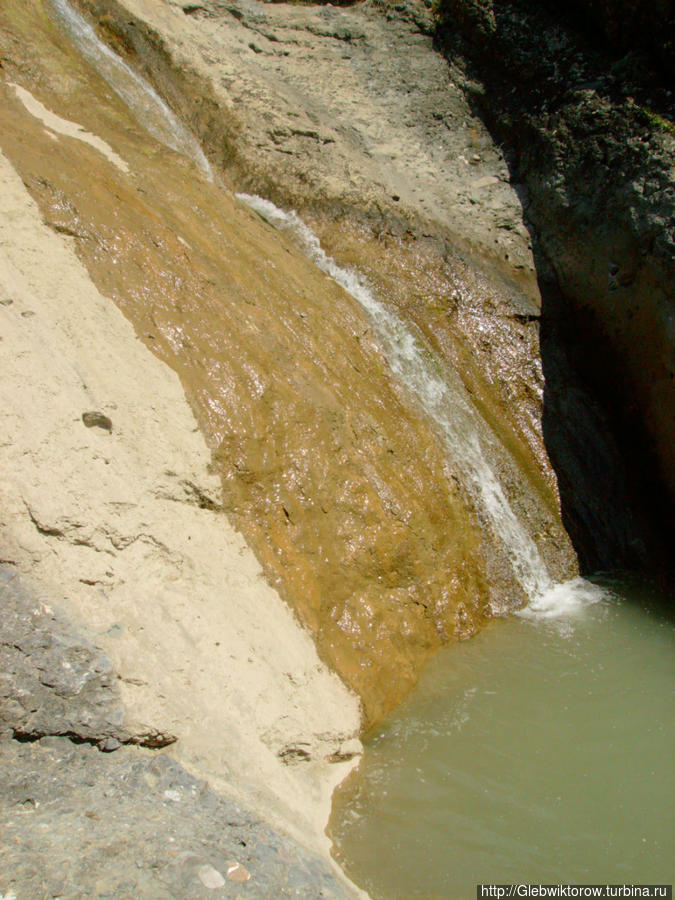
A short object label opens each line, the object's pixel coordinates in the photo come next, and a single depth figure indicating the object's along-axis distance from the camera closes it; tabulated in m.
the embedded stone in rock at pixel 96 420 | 3.59
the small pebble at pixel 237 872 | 2.28
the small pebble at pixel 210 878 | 2.19
